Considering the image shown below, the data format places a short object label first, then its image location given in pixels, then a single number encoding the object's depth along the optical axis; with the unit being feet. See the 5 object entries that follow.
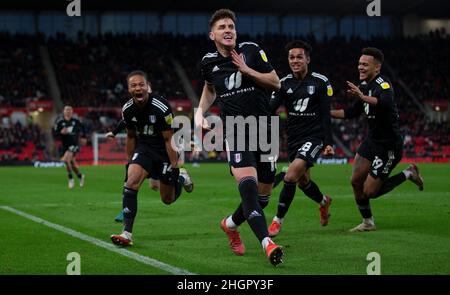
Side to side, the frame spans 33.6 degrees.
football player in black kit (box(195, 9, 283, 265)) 25.40
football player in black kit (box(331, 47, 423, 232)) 35.40
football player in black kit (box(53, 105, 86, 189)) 74.54
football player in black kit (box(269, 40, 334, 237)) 34.68
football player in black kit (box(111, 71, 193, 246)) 32.27
